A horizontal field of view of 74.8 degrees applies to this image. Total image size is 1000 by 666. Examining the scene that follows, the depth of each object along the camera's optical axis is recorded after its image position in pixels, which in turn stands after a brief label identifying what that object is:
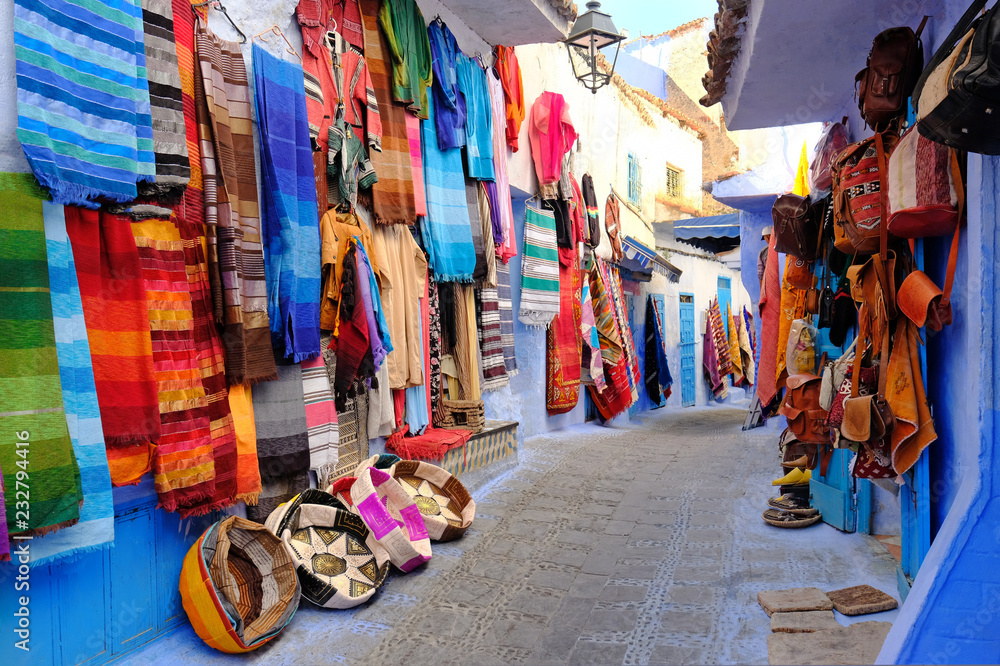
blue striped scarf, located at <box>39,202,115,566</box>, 2.29
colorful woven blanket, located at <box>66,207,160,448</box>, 2.41
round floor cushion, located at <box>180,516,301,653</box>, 2.62
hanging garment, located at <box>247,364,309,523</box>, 3.19
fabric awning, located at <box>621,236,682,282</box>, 9.41
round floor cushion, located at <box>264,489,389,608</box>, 3.05
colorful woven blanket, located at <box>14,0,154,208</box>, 2.21
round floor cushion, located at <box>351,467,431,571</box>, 3.45
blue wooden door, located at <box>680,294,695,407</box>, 12.75
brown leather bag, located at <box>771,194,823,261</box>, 4.04
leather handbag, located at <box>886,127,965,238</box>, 2.38
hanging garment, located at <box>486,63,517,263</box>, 5.76
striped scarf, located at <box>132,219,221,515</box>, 2.61
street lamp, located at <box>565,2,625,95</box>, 7.02
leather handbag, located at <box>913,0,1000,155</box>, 1.68
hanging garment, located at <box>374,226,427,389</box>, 4.23
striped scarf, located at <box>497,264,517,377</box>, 6.14
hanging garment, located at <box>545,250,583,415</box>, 7.59
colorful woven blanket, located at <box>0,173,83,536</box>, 2.13
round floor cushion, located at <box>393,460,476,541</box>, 4.00
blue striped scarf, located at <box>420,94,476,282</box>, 4.81
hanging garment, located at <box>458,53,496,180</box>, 5.33
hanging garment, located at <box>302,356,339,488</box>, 3.49
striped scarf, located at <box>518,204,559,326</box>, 6.84
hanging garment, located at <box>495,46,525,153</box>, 6.18
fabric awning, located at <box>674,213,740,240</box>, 12.39
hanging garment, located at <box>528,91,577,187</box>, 6.95
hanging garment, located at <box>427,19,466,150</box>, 4.91
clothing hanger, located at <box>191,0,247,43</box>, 3.02
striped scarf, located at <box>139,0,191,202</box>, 2.63
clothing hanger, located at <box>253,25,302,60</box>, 3.37
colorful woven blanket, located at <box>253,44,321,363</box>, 3.22
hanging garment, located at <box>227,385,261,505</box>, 3.03
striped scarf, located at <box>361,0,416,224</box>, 4.20
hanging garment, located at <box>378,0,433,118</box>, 4.31
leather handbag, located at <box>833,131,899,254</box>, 2.87
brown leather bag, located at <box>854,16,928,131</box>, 2.81
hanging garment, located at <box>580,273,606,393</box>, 7.95
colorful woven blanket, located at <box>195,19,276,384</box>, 2.91
